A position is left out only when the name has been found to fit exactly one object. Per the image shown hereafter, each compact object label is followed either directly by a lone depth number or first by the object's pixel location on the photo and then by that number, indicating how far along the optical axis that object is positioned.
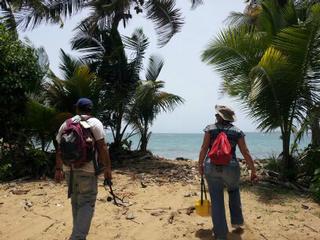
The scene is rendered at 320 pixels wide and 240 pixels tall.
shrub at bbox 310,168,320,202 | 4.74
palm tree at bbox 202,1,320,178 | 5.29
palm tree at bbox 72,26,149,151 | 7.43
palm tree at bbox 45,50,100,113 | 6.52
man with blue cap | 3.10
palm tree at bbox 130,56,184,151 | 7.12
